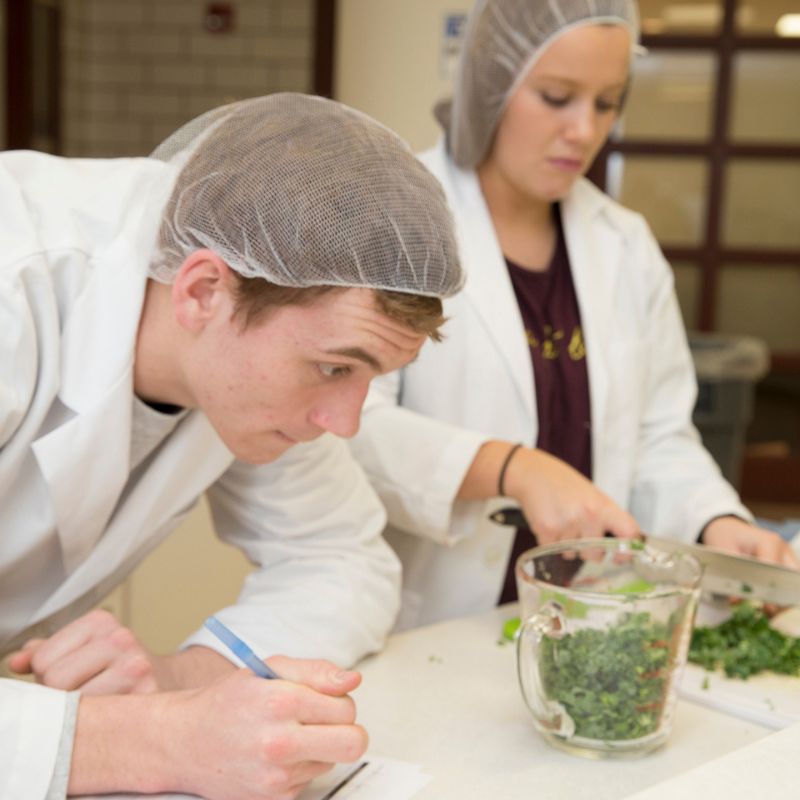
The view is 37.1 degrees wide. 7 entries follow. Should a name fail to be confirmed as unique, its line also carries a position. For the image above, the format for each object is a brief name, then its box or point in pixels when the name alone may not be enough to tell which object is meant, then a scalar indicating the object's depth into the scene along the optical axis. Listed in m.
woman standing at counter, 1.64
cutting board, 1.19
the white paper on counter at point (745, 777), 0.81
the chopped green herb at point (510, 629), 1.39
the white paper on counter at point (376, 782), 1.00
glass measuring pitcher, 1.07
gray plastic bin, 3.71
